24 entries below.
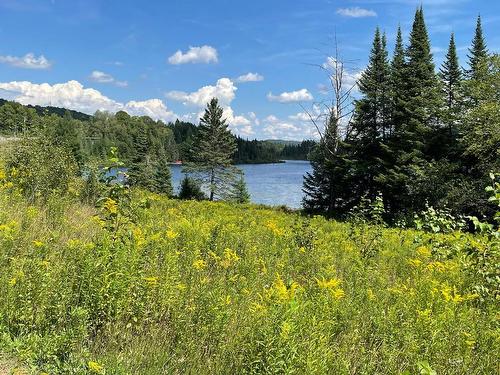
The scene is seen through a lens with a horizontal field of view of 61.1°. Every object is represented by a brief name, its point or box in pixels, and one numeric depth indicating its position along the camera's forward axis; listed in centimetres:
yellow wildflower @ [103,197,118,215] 509
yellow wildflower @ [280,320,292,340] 294
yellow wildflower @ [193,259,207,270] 456
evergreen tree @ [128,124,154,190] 5208
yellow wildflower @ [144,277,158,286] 382
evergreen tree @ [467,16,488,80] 3947
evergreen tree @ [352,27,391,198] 3422
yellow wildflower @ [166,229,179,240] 549
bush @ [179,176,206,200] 4947
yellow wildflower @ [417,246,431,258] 673
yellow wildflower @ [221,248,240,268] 527
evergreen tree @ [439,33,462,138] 3638
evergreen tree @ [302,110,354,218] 3412
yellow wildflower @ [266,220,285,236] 852
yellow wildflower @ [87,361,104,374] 273
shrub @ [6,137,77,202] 967
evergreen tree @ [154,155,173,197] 5525
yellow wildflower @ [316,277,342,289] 439
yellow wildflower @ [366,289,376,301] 464
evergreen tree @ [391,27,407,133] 3247
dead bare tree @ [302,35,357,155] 2892
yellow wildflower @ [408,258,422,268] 627
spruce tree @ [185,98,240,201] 5300
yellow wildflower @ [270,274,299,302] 361
